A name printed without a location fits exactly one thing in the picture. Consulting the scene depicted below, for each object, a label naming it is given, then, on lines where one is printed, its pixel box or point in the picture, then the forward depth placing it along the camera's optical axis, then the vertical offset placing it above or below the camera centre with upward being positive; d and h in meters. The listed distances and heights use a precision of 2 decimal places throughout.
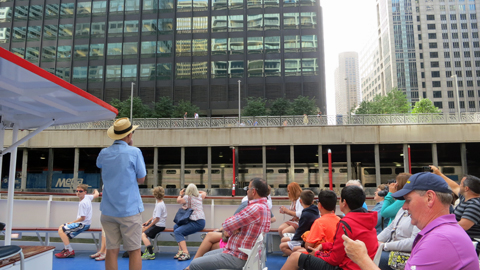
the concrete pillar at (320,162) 31.70 +0.84
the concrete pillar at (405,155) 30.97 +1.39
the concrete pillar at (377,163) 31.48 +0.67
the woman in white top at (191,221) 7.33 -1.14
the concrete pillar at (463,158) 30.42 +1.03
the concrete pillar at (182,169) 33.28 +0.26
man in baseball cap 1.95 -0.41
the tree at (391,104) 43.32 +11.68
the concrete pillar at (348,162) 31.27 +0.79
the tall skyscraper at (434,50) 110.25 +41.56
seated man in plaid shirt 3.99 -0.83
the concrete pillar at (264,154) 32.09 +1.70
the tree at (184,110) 40.16 +7.81
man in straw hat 4.07 -0.37
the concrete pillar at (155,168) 33.19 +0.44
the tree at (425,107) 63.90 +12.51
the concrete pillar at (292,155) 31.78 +1.56
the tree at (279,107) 39.97 +7.92
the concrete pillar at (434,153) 30.38 +1.54
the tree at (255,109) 38.38 +7.41
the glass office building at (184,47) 46.72 +18.51
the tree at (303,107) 38.06 +7.54
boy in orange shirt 4.29 -0.74
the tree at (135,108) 38.47 +7.82
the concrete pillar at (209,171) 32.88 +0.02
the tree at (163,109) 40.31 +7.88
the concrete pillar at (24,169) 33.72 +0.49
